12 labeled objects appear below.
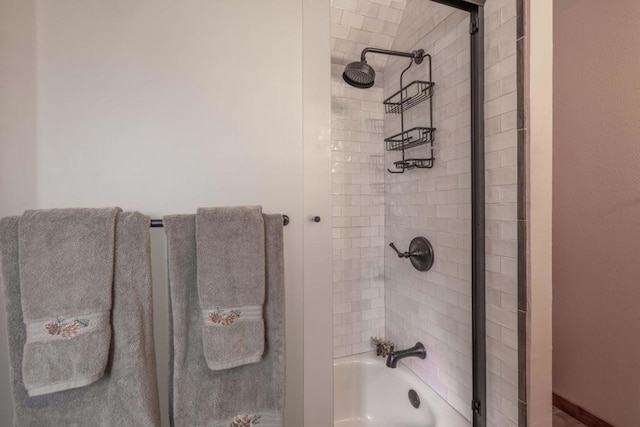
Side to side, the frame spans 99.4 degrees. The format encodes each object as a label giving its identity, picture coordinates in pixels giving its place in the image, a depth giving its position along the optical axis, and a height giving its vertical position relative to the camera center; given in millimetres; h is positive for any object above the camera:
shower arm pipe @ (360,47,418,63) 1492 +869
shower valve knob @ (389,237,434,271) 1523 -278
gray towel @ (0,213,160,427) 607 -339
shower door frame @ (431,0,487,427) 1119 -9
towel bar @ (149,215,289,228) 728 -38
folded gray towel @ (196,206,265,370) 688 -199
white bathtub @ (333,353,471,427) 1601 -1168
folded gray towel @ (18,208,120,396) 585 -194
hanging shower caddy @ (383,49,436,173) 1503 +452
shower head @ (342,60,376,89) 1410 +699
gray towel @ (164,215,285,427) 692 -421
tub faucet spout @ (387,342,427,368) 1502 -833
